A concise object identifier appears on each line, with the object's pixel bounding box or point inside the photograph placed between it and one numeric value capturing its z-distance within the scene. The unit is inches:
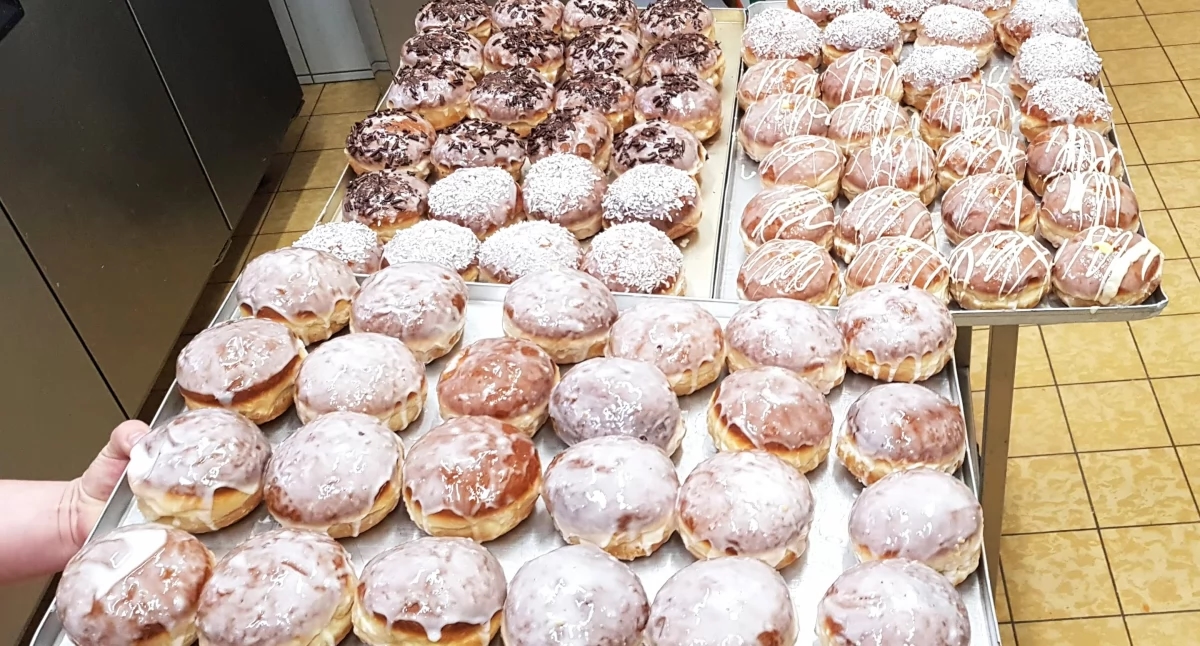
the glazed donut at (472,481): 56.8
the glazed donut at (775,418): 59.7
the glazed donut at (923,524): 52.7
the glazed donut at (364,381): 63.6
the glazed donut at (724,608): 47.7
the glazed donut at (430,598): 50.6
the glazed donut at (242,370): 65.1
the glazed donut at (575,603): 48.6
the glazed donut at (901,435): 58.6
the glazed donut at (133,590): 51.6
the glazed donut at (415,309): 69.7
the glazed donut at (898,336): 66.3
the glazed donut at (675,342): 66.1
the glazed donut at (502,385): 63.7
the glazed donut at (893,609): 47.5
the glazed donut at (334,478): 57.2
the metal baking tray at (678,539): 55.1
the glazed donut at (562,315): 69.2
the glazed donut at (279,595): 50.6
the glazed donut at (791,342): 65.2
